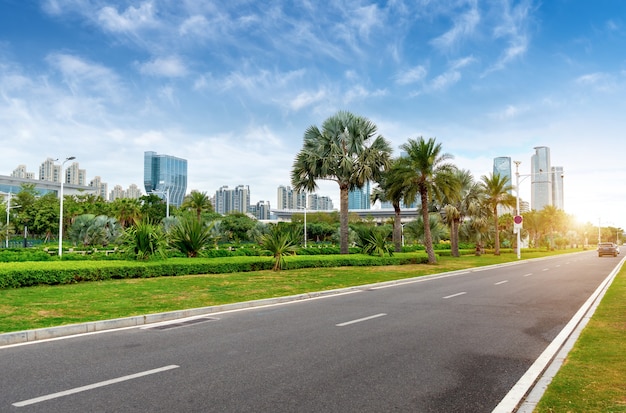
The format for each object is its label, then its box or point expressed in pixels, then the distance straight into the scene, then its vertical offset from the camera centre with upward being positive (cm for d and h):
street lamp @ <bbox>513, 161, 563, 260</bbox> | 4319 +546
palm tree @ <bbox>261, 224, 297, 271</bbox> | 2447 -49
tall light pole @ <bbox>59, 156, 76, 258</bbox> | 2965 +479
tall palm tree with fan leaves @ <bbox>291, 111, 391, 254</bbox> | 3231 +539
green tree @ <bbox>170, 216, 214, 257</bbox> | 2338 -10
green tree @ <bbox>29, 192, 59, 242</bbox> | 6781 +215
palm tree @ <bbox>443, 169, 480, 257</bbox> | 4578 +295
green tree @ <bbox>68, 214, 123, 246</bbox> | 4822 +27
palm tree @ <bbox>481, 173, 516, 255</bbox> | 5275 +472
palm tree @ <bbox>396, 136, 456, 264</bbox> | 3209 +428
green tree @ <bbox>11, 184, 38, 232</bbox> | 6950 +368
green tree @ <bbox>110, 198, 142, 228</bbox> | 7312 +370
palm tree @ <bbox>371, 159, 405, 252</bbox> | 3300 +341
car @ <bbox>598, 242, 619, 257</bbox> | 5227 -163
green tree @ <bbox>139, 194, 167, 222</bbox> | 7806 +509
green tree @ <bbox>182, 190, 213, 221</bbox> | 6756 +509
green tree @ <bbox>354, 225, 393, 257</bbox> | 3238 -52
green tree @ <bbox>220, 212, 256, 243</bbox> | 7631 +131
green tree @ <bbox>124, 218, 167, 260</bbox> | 2083 -32
